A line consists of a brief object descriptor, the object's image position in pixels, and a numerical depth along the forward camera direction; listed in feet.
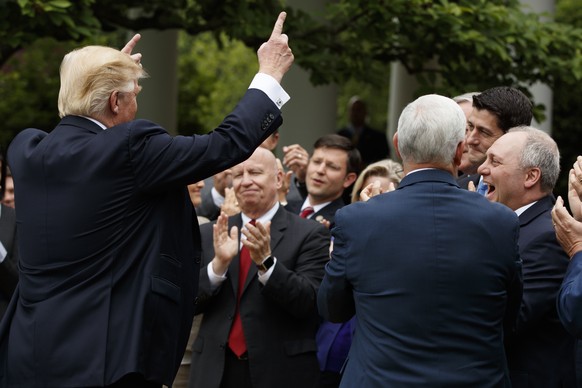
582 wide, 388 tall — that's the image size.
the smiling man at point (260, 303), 34.79
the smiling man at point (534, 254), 27.46
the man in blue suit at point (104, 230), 24.85
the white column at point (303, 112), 70.86
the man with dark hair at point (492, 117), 33.09
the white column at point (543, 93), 68.54
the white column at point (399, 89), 90.91
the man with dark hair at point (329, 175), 44.10
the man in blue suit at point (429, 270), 23.85
